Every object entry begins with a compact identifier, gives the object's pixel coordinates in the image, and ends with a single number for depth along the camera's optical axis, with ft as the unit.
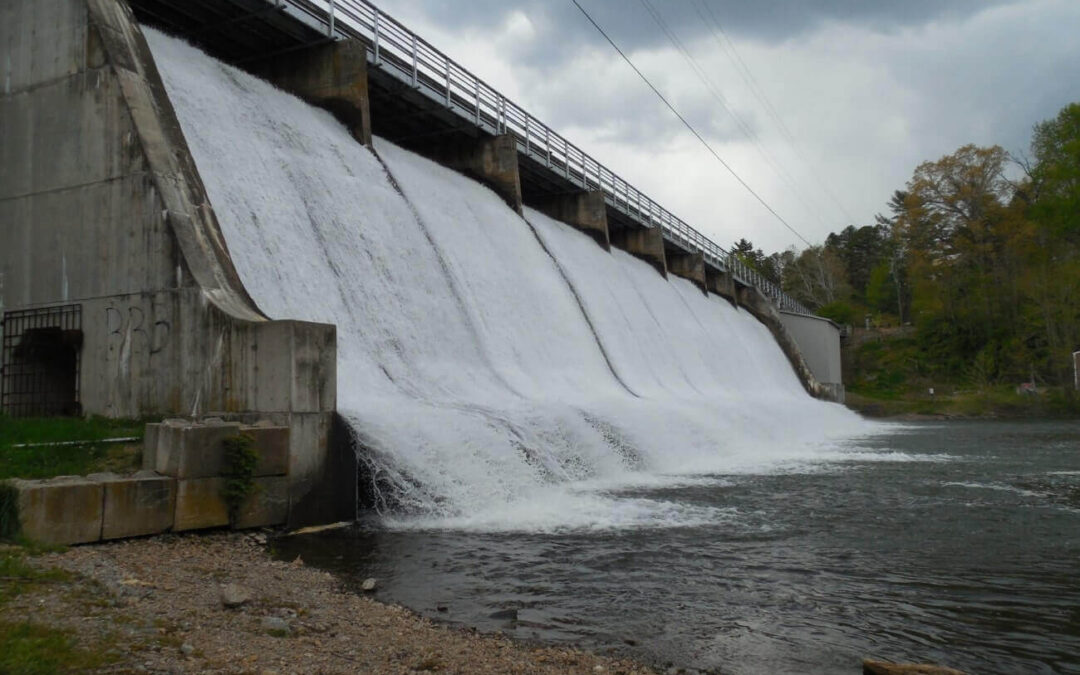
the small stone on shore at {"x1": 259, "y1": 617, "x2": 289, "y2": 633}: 16.17
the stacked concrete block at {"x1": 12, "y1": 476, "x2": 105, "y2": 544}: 21.03
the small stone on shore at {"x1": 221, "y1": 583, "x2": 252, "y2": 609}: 17.69
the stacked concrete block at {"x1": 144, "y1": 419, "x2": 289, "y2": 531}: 24.91
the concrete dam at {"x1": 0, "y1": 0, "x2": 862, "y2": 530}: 30.01
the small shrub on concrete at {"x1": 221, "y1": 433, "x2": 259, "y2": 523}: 26.09
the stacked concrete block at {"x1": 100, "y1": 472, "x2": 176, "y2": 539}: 22.95
